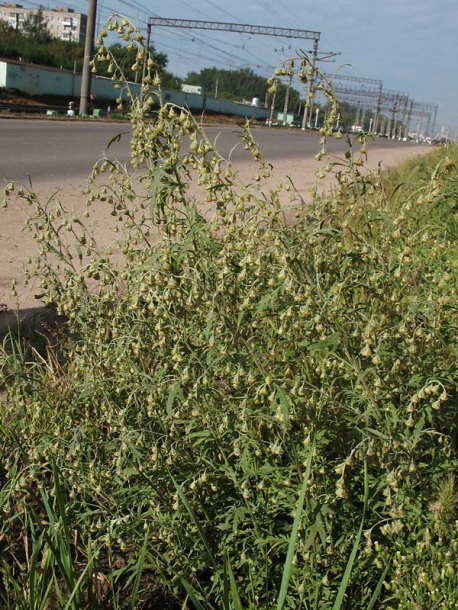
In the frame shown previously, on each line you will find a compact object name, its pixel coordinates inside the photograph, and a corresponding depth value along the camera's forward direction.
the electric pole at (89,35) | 29.00
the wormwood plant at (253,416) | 2.22
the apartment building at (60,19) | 133.62
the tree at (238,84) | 105.06
